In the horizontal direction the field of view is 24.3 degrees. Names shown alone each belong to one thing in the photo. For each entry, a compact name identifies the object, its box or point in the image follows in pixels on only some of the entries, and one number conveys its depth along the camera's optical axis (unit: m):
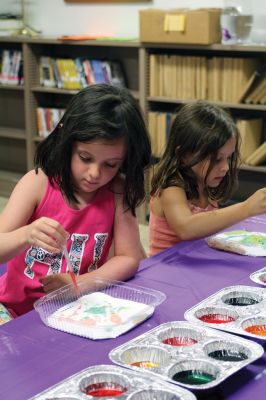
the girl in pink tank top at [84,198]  1.42
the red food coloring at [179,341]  1.12
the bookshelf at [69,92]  3.89
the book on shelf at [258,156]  3.73
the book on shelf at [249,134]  3.74
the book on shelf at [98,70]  4.28
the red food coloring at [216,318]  1.22
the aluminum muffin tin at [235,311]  1.17
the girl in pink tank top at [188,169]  1.86
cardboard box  3.63
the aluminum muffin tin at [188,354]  0.99
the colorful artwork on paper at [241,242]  1.70
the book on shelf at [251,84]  3.68
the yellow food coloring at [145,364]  1.03
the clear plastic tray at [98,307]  1.17
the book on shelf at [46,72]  4.53
